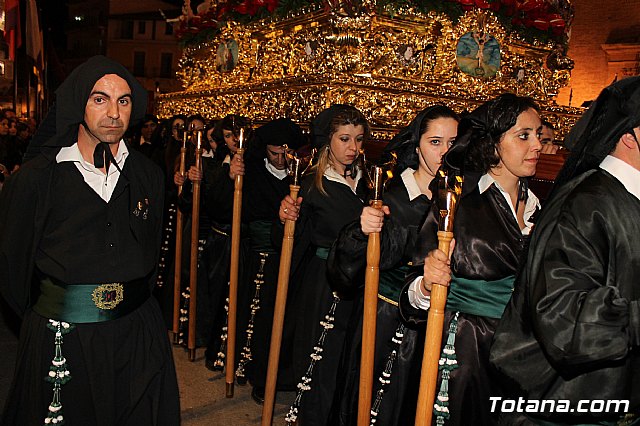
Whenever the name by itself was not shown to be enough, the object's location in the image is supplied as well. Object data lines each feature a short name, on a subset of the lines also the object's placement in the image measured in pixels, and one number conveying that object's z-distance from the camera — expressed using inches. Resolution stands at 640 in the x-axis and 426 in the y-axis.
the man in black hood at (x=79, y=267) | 120.0
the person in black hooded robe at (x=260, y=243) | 219.9
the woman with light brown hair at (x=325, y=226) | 172.1
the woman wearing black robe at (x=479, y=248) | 118.7
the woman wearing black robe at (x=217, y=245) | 233.3
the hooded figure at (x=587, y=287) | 82.1
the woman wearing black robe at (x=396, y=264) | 138.9
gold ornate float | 205.8
